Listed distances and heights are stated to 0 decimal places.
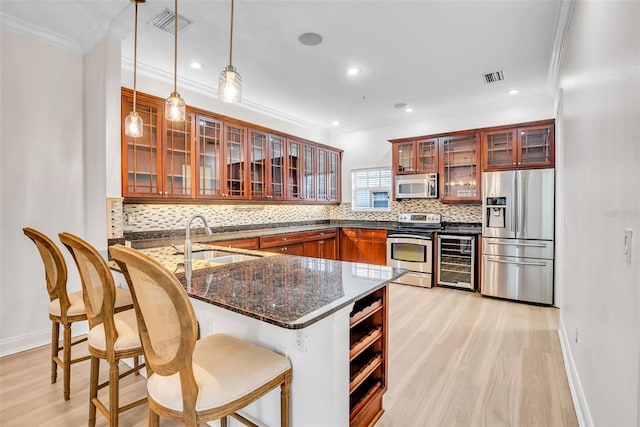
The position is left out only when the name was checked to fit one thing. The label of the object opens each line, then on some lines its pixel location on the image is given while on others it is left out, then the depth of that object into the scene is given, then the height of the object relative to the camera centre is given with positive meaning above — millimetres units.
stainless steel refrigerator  3941 -292
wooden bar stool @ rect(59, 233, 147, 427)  1493 -608
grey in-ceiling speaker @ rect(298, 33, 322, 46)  2916 +1668
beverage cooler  4578 -740
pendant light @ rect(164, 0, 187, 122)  2025 +691
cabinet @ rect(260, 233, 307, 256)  4344 -460
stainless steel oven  4848 -596
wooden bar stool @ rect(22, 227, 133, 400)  1897 -558
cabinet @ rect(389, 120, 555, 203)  4254 +907
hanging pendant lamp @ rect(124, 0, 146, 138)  2320 +653
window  6078 +465
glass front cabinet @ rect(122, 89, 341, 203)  3254 +671
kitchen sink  2475 -367
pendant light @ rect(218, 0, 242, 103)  1803 +746
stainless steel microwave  5141 +450
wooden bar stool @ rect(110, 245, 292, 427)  971 -577
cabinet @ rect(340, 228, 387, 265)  5406 -599
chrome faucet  1869 -250
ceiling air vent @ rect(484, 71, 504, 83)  3750 +1687
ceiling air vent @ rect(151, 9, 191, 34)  2572 +1649
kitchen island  1224 -534
